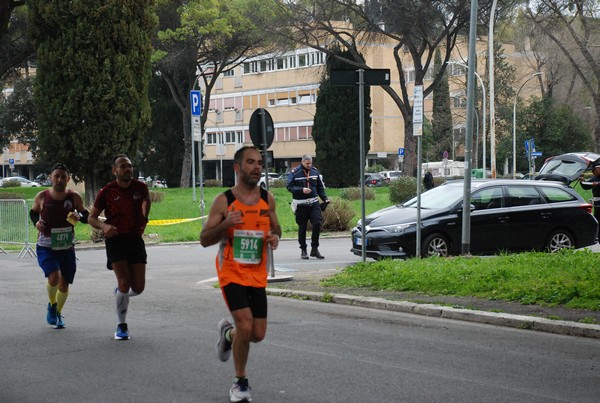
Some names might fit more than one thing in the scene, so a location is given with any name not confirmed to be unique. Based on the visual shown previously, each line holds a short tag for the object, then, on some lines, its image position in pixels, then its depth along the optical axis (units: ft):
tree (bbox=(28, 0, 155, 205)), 101.86
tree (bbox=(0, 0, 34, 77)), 111.34
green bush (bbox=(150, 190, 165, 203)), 134.82
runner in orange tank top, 22.02
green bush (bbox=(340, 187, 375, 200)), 141.75
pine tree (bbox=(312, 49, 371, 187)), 212.23
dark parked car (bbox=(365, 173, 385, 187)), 253.96
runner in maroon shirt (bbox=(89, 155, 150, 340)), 30.76
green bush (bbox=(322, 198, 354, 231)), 88.58
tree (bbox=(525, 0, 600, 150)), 165.37
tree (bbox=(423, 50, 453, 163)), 286.87
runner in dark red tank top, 33.47
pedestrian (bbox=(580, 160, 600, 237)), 61.11
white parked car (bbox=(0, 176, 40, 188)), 281.33
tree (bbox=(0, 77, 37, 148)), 205.67
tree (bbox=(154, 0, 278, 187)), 176.14
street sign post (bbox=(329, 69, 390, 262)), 47.56
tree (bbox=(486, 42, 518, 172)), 246.06
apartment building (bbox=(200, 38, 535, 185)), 286.25
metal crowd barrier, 73.97
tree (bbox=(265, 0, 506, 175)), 149.89
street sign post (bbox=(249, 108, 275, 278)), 47.57
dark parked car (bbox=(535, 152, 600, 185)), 148.00
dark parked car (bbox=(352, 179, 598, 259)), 55.42
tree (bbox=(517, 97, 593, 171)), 232.53
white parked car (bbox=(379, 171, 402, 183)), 260.01
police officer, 60.13
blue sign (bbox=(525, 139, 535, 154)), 157.68
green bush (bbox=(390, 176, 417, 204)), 127.89
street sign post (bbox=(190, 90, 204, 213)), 72.88
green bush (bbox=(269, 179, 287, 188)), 202.64
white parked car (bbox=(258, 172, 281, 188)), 272.51
